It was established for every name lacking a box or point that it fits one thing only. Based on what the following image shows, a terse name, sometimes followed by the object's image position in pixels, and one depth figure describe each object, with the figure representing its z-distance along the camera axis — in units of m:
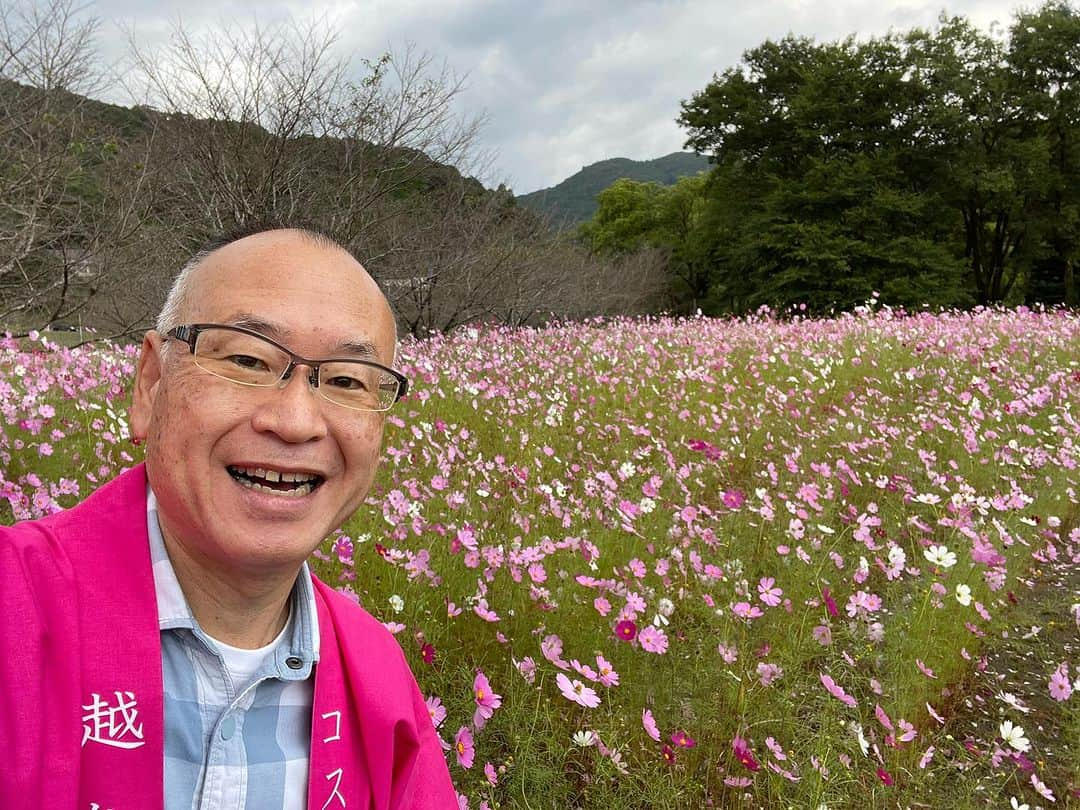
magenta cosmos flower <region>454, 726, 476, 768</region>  1.57
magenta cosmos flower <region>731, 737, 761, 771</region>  1.87
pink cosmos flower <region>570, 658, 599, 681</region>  1.77
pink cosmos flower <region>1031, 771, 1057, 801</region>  2.07
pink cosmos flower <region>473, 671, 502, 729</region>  1.62
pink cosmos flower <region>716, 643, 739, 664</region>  2.11
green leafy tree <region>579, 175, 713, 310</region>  33.66
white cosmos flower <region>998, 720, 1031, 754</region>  2.20
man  0.85
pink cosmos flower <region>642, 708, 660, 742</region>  1.74
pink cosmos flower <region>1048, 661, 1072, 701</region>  2.37
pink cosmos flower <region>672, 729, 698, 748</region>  1.82
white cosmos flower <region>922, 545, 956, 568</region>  2.54
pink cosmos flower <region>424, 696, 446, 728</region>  1.66
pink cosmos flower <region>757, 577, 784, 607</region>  2.39
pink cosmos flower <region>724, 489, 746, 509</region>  2.79
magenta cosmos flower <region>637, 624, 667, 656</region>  2.08
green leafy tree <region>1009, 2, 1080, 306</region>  24.08
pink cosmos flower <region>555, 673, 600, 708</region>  1.72
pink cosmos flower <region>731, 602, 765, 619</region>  2.16
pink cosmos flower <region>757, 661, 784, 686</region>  2.05
